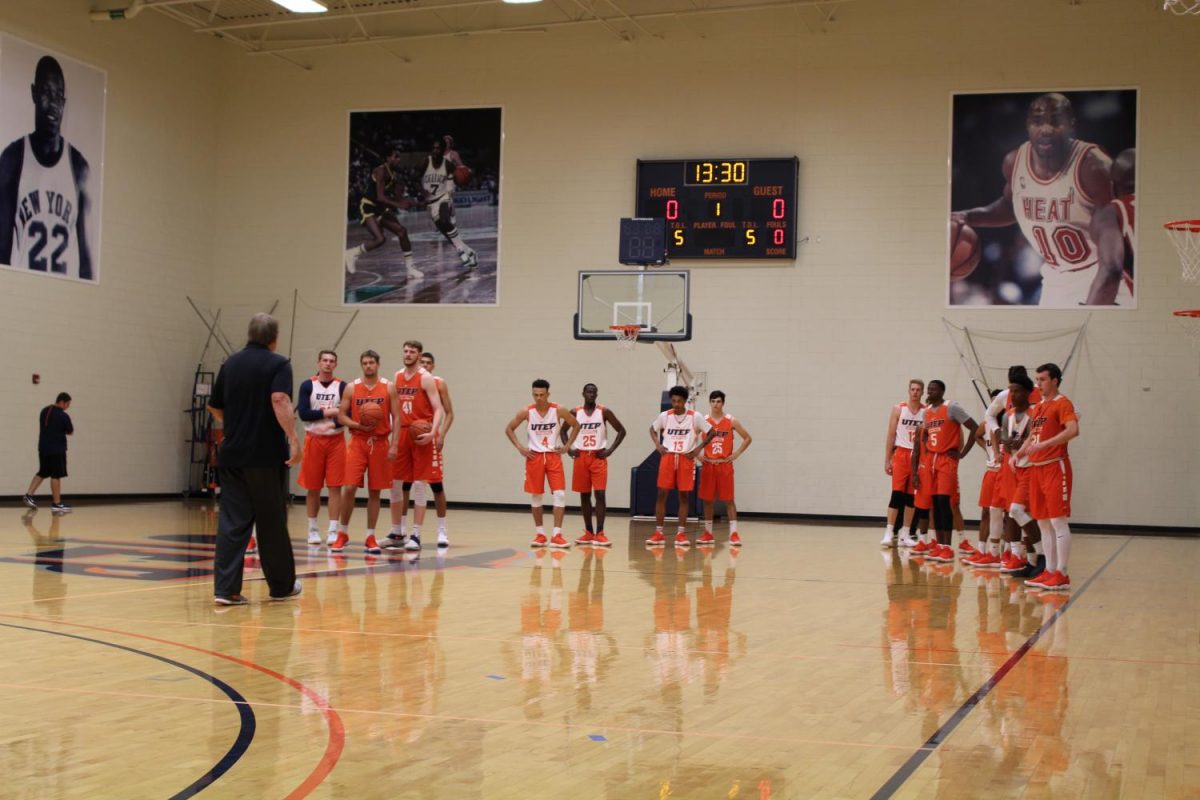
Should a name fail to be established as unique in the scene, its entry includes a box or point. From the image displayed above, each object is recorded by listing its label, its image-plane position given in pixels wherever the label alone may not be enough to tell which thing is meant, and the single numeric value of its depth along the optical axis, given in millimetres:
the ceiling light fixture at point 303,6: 19375
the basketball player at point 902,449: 14477
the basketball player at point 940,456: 13305
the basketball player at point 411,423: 12202
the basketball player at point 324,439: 12328
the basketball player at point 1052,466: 10016
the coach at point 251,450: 8000
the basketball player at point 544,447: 13320
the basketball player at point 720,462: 14844
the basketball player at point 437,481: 12328
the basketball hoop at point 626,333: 19047
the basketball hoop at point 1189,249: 18688
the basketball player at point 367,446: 12039
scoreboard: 20469
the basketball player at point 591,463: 13773
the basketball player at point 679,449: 14602
